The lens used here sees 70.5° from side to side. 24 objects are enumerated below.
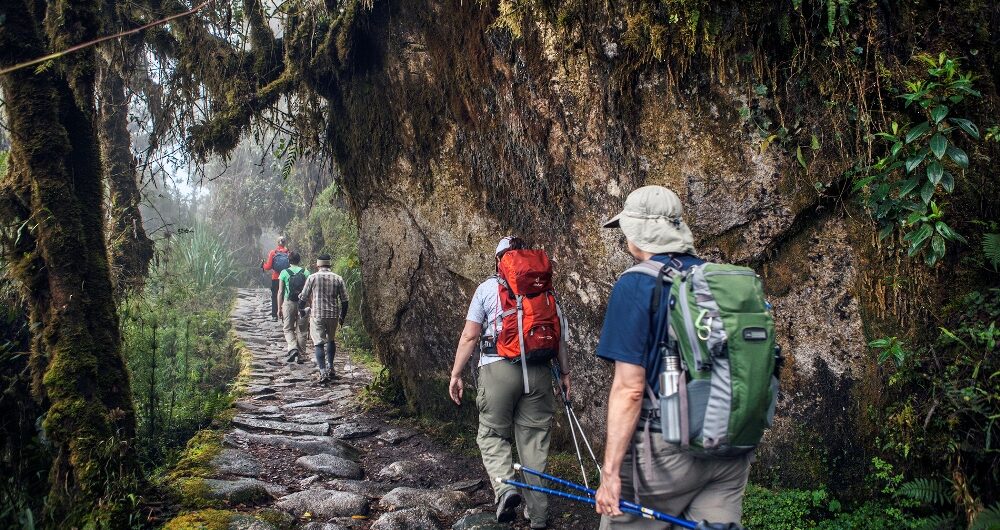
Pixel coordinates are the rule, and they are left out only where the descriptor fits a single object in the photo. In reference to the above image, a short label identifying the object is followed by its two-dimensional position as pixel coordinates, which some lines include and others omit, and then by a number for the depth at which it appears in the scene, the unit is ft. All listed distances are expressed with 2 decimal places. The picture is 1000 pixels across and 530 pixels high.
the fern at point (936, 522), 12.16
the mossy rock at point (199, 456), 18.69
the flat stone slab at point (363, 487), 19.40
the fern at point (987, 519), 10.91
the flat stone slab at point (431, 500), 17.92
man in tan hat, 9.00
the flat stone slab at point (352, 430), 26.34
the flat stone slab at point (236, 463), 19.69
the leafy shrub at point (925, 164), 12.59
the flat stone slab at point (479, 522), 15.91
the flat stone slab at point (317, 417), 28.07
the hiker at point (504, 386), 15.97
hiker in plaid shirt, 35.53
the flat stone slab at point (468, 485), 20.43
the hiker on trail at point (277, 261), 50.52
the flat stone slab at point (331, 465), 21.24
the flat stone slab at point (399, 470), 21.76
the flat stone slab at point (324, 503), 17.17
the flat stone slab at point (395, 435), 25.87
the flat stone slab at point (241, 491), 16.84
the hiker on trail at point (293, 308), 39.96
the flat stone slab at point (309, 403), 30.53
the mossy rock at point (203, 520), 14.39
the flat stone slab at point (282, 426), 25.88
